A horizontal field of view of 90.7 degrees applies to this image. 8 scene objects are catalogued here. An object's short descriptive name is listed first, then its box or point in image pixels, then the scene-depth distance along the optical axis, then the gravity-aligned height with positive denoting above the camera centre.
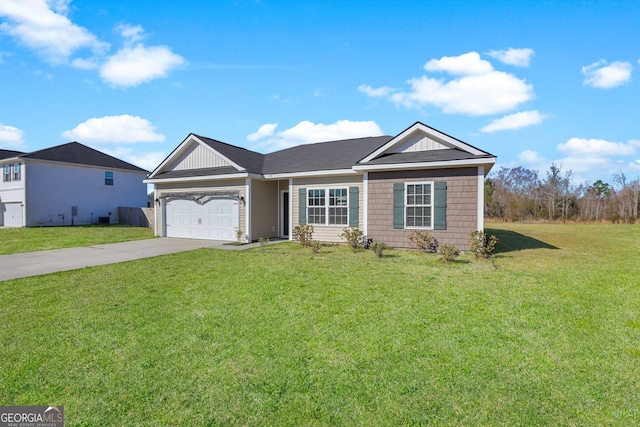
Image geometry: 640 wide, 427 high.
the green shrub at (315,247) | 10.96 -1.35
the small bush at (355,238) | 11.77 -1.08
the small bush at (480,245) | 9.92 -1.14
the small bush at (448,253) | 9.18 -1.28
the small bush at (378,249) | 9.98 -1.26
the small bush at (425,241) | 11.08 -1.13
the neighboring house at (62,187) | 21.78 +1.66
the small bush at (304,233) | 12.57 -0.98
